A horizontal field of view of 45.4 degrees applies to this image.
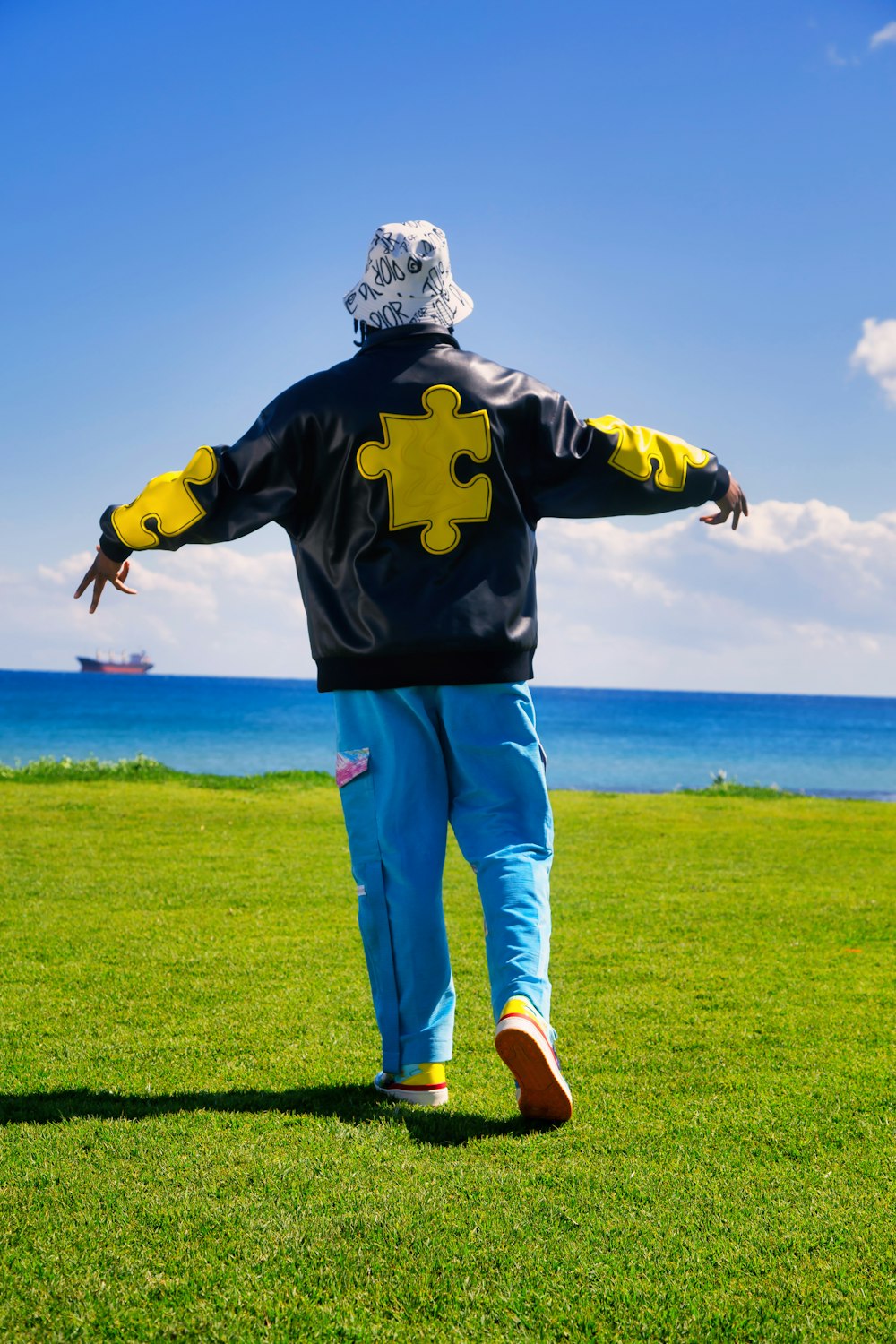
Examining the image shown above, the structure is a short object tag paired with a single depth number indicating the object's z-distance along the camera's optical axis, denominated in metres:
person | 3.07
